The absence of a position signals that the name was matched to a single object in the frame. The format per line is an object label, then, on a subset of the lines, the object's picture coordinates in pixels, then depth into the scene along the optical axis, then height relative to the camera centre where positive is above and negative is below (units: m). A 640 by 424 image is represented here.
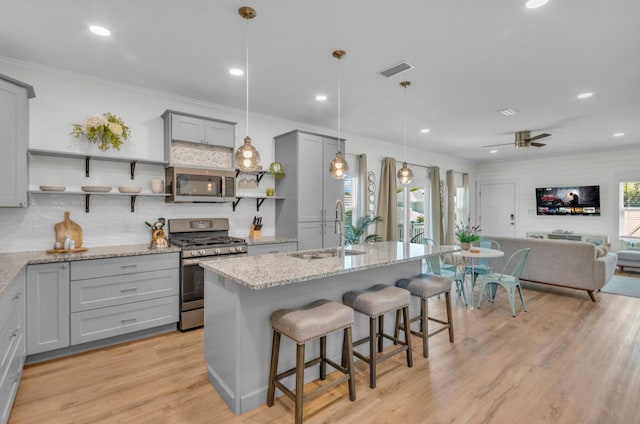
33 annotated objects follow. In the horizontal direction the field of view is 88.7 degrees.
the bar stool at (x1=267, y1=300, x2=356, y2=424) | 2.00 -0.75
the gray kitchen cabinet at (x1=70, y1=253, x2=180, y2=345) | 2.95 -0.77
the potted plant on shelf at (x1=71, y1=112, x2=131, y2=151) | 3.29 +0.87
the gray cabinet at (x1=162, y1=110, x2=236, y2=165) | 3.76 +1.01
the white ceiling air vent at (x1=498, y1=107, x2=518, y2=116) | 4.52 +1.43
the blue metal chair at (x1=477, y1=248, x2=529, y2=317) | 4.14 -0.92
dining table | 4.29 -0.56
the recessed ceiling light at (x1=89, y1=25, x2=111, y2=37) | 2.53 +1.45
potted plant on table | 4.55 -0.36
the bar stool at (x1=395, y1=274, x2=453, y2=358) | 2.97 -0.72
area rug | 5.20 -1.26
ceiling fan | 5.77 +1.30
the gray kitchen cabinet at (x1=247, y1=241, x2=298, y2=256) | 4.06 -0.44
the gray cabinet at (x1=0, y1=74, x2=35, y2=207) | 2.69 +0.65
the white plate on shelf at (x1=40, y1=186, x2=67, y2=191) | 3.07 +0.26
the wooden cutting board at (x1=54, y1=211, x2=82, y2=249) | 3.29 -0.15
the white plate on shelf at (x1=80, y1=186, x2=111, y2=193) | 3.28 +0.27
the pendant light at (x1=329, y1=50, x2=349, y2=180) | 3.09 +0.44
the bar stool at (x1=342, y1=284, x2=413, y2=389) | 2.45 -0.72
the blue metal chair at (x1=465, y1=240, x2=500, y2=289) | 4.61 -0.77
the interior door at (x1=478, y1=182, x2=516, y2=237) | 8.79 +0.12
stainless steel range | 3.50 -0.45
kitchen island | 2.13 -0.64
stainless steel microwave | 3.77 +0.36
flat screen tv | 7.45 +0.28
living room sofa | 4.66 -0.76
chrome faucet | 4.76 -0.14
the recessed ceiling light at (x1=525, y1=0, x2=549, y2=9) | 2.17 +1.40
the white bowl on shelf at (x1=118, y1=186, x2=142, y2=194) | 3.48 +0.28
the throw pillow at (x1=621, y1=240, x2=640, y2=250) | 6.87 -0.70
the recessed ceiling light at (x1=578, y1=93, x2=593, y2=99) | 3.91 +1.41
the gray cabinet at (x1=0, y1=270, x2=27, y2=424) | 1.85 -0.82
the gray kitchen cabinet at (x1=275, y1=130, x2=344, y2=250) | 4.58 +0.35
